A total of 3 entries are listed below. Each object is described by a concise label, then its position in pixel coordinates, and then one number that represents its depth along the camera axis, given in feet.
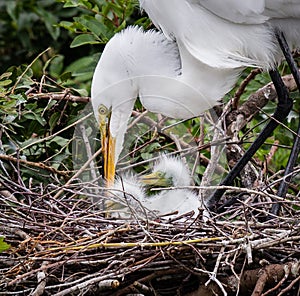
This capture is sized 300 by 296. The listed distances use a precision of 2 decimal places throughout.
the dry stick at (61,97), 23.50
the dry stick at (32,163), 22.21
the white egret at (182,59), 21.52
